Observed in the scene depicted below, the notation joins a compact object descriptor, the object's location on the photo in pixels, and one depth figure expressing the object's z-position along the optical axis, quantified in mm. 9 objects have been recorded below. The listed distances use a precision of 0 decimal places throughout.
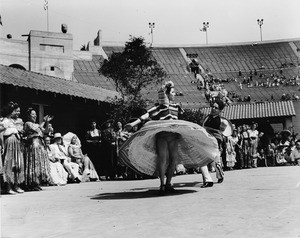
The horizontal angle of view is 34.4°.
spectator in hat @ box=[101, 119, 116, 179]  13398
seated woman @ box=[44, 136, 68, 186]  11469
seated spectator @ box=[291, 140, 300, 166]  19703
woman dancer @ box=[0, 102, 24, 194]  8562
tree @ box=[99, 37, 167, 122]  34719
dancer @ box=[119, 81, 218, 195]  7078
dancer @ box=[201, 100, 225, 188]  9516
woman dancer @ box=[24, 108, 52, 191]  9273
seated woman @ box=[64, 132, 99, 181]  12867
